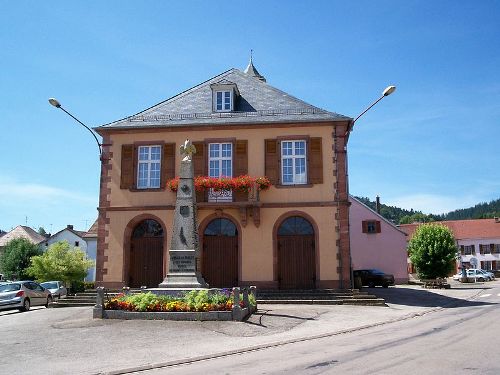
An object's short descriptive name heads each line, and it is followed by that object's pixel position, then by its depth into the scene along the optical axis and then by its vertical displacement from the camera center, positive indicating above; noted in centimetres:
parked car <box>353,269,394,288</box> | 3378 -72
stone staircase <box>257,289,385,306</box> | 1994 -118
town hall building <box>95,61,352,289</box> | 2253 +317
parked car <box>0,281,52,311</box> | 2166 -115
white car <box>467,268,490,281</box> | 5309 -88
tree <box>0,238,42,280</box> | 5366 +109
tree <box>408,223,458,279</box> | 4162 +110
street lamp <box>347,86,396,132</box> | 2066 +702
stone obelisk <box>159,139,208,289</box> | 1609 +92
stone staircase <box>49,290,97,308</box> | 2058 -130
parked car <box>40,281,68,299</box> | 2899 -115
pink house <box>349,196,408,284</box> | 4184 +193
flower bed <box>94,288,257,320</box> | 1405 -105
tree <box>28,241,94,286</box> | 3841 +19
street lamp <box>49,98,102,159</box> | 2078 +658
